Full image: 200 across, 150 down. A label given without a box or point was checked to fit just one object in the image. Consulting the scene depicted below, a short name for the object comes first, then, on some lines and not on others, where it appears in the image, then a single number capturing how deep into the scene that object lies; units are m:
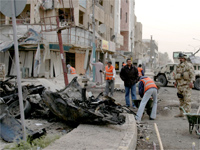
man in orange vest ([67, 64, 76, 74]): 13.59
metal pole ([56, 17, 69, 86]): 9.88
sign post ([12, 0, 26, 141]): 3.58
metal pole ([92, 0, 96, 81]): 18.25
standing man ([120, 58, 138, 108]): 8.63
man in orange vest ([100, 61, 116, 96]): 10.97
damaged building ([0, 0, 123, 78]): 18.62
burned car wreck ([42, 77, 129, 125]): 4.73
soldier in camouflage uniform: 7.02
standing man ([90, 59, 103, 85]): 15.64
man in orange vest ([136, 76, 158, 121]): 6.43
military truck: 17.92
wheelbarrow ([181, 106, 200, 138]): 5.02
